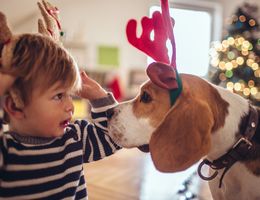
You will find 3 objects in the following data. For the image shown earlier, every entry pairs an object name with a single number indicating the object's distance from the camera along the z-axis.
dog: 0.95
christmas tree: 3.21
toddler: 0.90
